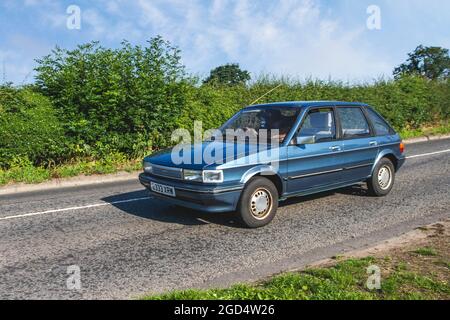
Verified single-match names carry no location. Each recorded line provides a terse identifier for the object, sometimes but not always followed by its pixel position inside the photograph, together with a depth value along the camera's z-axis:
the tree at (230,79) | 14.91
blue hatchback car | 5.38
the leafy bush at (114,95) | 10.93
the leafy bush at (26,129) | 10.08
